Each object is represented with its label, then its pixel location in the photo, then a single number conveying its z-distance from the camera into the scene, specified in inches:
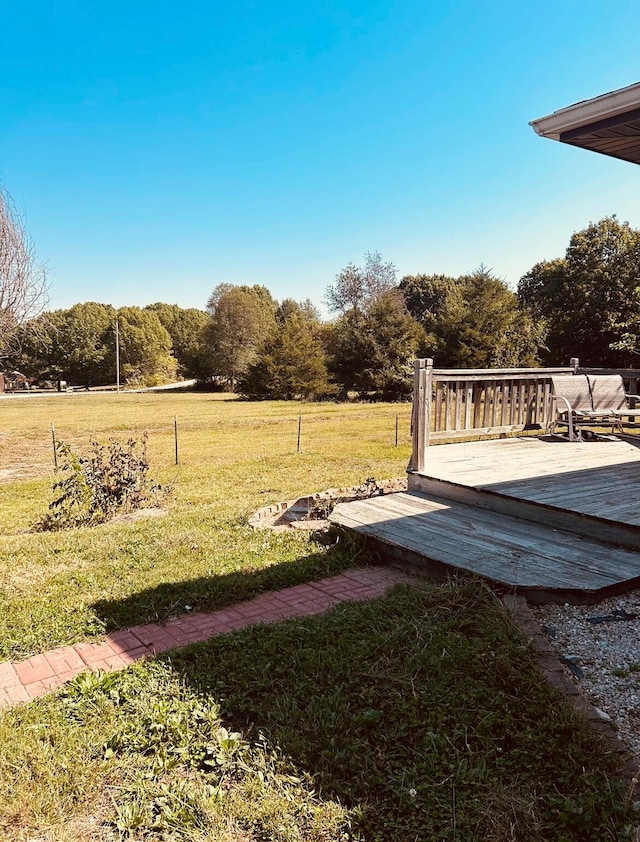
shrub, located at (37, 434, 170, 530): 201.5
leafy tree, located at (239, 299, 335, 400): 1019.9
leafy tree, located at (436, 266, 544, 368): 848.9
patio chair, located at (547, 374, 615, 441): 253.3
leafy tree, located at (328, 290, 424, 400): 920.9
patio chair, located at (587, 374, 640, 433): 263.3
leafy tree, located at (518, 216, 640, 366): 889.5
